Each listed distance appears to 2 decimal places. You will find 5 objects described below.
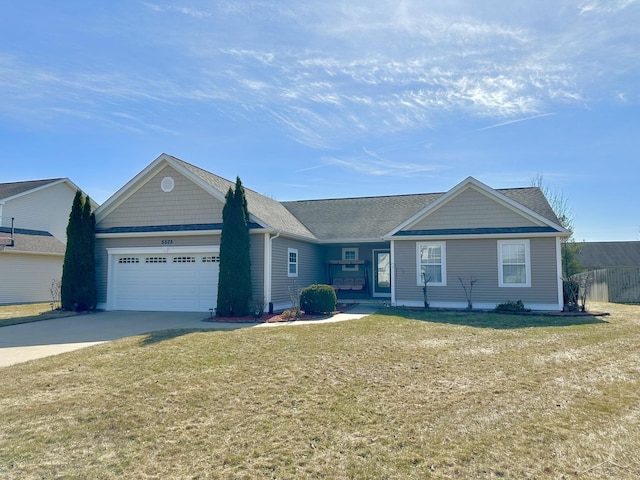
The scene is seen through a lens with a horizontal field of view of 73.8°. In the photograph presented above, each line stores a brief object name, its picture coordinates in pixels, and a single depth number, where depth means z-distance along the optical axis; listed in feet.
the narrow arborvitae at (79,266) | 50.47
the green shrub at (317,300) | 46.21
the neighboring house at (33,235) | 66.08
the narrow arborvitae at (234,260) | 44.80
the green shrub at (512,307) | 46.91
